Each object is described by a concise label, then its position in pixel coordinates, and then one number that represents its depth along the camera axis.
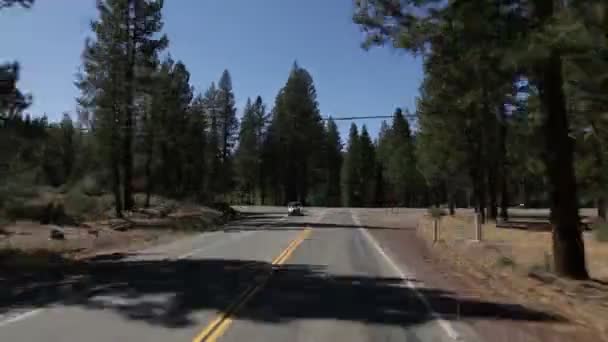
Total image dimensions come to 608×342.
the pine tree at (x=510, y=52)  10.28
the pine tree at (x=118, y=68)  41.97
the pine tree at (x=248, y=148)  118.12
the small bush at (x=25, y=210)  32.47
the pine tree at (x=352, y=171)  126.62
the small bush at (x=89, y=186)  48.53
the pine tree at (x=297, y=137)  106.44
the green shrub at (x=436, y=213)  41.44
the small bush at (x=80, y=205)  42.02
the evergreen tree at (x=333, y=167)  134.75
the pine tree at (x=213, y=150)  79.19
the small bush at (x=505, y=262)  17.77
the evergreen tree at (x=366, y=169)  127.69
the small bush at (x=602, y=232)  18.39
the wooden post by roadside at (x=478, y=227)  27.14
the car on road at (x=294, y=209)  68.25
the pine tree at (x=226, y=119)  104.56
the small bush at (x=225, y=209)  62.89
